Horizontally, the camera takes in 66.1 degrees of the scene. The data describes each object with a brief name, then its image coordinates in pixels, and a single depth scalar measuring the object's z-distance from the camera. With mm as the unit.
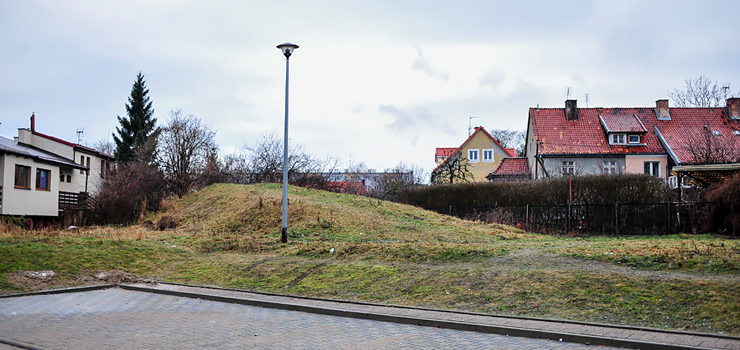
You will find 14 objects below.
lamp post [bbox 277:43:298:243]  18453
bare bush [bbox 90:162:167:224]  32250
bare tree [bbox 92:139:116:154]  71906
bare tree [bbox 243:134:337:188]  44156
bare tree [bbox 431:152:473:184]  40100
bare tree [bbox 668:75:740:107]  48312
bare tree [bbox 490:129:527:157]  81000
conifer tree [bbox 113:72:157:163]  54500
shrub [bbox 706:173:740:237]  18188
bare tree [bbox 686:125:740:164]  29212
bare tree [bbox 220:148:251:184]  45719
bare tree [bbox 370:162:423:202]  44953
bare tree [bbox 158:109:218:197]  41028
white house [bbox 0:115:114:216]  32250
